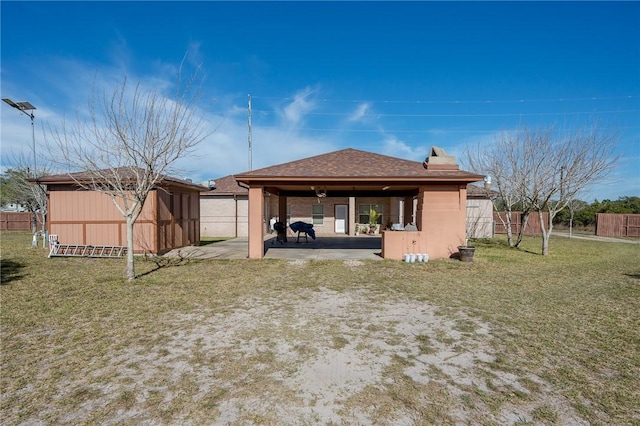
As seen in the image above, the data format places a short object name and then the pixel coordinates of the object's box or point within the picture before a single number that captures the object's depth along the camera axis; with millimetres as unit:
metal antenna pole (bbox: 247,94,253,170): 23109
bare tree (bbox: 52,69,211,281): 7438
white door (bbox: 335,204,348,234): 21766
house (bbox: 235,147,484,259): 10539
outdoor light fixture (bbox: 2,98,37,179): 13078
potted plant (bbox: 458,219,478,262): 10117
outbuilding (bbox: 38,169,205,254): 11578
